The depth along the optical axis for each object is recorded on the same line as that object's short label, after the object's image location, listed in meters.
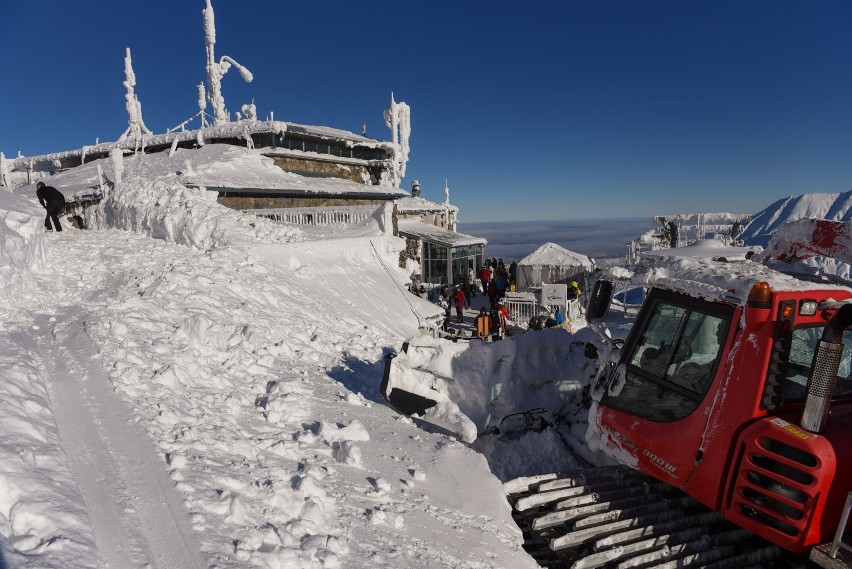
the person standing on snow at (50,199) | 11.28
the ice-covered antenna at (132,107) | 26.78
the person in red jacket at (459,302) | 16.00
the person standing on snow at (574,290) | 16.06
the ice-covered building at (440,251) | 23.92
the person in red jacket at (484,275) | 19.52
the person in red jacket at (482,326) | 12.68
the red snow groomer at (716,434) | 3.20
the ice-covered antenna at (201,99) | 29.93
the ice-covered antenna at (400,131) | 29.88
